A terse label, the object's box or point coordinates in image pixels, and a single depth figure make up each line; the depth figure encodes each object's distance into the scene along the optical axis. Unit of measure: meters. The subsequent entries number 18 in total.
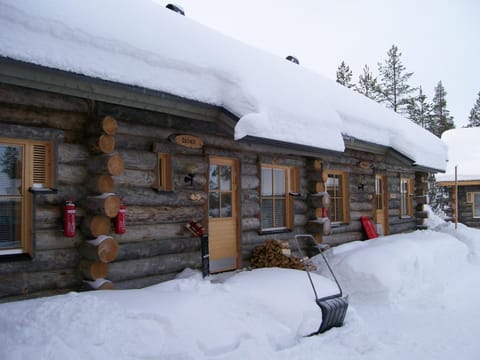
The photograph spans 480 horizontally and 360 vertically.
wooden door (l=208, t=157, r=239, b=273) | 6.97
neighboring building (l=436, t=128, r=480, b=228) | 17.94
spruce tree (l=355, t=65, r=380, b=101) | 32.10
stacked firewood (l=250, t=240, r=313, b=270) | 7.13
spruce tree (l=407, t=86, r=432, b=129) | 34.50
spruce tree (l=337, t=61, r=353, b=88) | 30.38
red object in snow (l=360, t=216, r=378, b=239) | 10.56
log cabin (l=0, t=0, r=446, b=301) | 4.48
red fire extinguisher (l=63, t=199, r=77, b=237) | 4.77
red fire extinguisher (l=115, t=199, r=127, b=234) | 5.21
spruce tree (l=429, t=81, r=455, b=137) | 35.50
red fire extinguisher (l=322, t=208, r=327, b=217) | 8.60
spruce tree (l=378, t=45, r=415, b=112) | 32.78
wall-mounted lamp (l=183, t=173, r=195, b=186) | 6.33
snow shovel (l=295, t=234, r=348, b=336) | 4.91
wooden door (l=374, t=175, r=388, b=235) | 12.08
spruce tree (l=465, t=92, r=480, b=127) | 40.06
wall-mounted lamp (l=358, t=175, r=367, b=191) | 10.65
